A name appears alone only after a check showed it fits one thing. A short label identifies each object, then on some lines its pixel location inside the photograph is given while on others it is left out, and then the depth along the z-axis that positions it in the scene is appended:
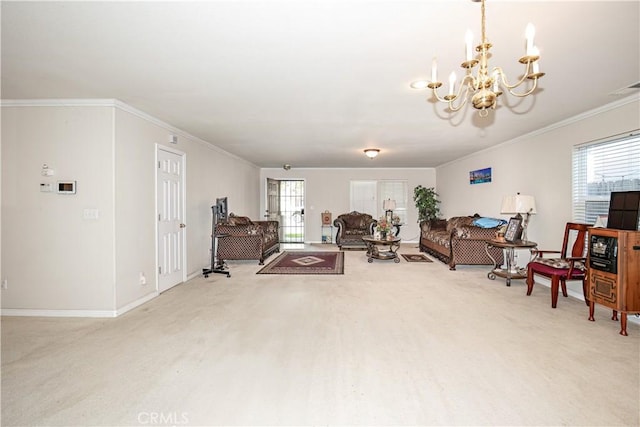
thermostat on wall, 3.53
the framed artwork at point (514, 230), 4.92
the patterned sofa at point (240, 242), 6.31
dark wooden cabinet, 2.98
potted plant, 9.41
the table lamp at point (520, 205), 4.79
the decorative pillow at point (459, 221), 6.79
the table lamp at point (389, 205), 7.98
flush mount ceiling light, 6.56
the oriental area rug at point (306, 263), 5.80
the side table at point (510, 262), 4.68
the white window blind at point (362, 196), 10.08
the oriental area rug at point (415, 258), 6.91
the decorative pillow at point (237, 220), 6.66
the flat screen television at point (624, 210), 3.17
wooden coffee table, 6.61
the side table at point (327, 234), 10.11
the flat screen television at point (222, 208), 5.78
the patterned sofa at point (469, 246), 5.74
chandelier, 1.58
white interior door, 4.48
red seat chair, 3.72
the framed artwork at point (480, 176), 6.70
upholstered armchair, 8.58
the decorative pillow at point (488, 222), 5.89
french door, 10.23
